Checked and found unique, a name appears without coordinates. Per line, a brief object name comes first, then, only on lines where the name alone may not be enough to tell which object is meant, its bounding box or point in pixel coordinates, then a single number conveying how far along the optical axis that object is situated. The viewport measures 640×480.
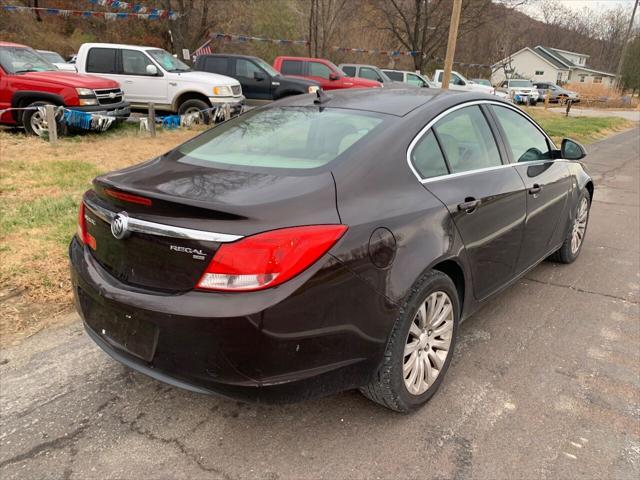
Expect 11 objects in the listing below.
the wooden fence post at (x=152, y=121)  10.40
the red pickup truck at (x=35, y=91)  9.60
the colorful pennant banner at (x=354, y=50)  23.56
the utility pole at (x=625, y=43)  40.81
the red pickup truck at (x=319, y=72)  16.66
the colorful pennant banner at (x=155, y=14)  17.81
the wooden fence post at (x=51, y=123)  8.74
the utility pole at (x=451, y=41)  10.95
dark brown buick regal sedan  1.99
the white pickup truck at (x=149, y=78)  12.29
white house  68.62
